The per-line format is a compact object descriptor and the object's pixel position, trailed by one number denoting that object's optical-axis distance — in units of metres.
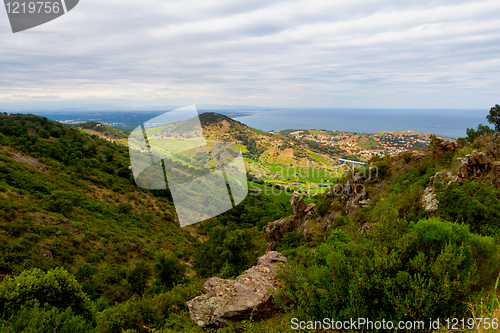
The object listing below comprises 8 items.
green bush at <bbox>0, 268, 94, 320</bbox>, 7.95
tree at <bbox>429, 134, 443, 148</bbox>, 21.59
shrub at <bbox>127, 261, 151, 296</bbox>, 17.00
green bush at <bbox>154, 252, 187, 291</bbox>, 17.33
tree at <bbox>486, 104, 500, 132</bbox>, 25.78
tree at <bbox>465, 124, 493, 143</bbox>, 23.99
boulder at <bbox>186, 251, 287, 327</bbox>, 8.49
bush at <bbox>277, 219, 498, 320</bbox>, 5.84
